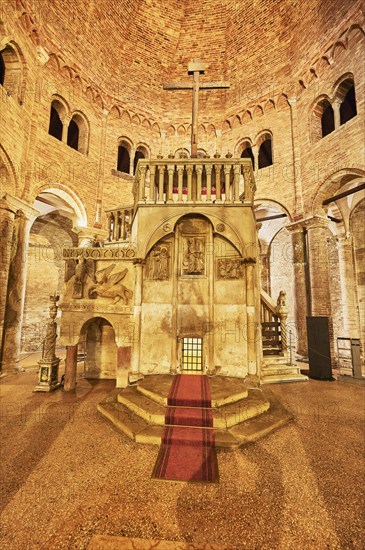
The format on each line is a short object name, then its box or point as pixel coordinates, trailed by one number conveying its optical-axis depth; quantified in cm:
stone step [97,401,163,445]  399
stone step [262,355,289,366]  784
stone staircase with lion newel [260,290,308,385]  741
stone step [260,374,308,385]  717
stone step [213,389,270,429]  425
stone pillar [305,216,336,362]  1030
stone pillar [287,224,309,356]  1096
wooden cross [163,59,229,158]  752
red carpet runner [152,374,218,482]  326
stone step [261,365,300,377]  737
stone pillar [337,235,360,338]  1216
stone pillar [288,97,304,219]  1170
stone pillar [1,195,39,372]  852
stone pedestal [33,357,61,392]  632
